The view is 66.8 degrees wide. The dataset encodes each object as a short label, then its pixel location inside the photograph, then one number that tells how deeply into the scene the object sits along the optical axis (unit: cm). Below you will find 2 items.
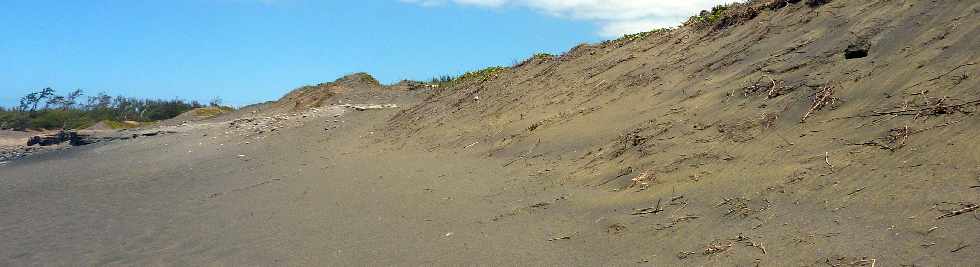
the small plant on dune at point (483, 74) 1830
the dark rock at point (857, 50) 813
